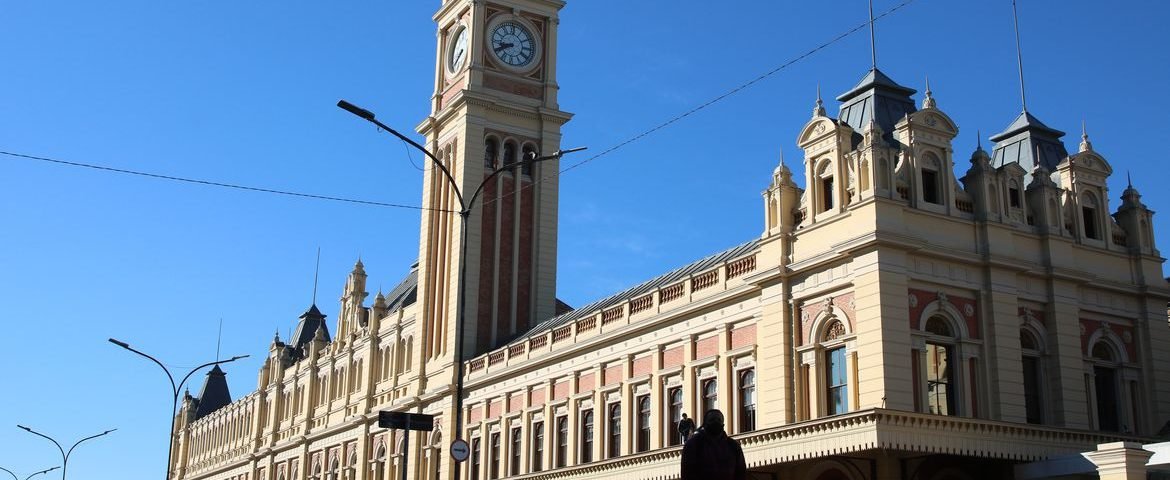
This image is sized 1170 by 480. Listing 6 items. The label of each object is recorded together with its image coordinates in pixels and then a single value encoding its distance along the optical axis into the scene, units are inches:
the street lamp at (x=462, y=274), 1139.9
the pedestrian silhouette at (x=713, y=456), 538.9
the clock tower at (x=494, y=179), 2257.6
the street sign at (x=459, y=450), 1141.7
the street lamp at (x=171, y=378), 2208.4
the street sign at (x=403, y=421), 1160.8
